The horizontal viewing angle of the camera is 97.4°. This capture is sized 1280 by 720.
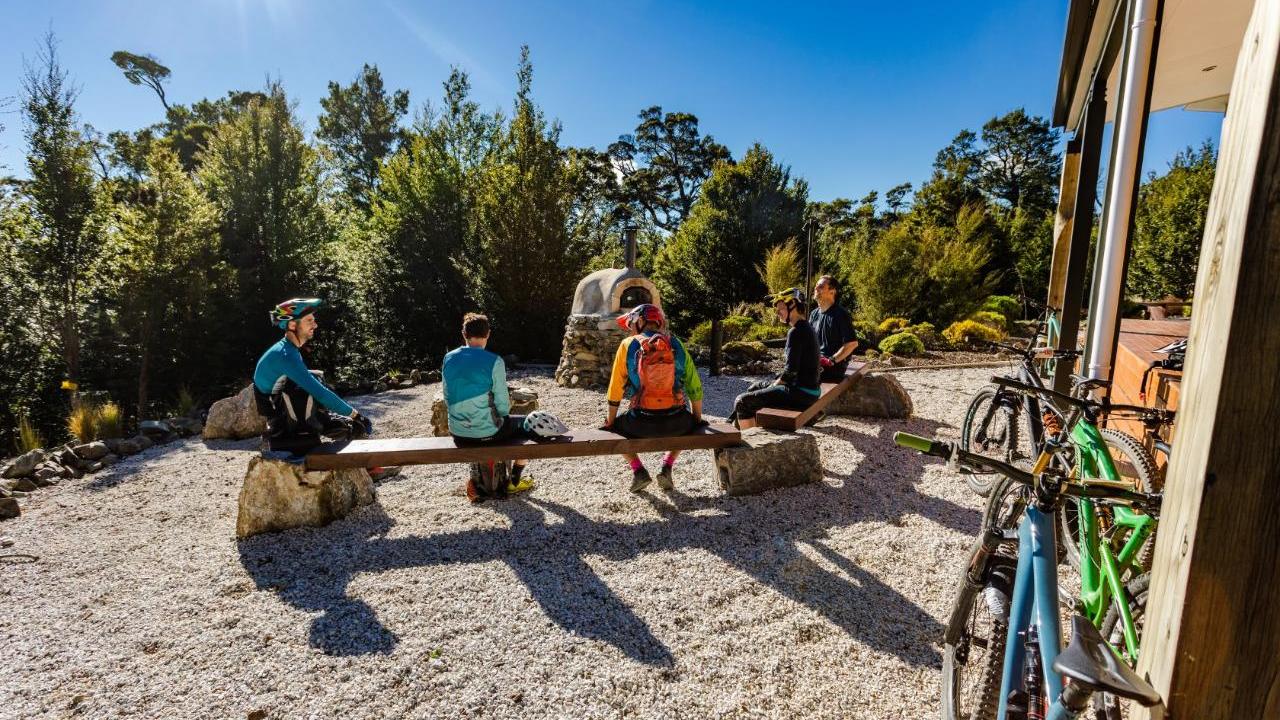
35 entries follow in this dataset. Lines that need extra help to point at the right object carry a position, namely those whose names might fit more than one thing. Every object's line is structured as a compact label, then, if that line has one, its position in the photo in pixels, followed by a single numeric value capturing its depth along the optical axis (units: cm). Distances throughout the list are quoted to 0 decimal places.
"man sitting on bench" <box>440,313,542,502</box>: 394
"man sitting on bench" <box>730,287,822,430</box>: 450
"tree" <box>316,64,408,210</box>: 2636
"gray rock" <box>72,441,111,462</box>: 607
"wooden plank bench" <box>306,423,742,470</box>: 380
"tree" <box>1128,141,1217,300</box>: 1110
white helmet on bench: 413
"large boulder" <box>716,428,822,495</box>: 434
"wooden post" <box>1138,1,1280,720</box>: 89
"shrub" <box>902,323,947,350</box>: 1214
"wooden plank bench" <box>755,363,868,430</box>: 451
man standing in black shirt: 552
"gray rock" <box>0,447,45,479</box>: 548
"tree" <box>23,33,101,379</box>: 852
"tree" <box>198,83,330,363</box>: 1251
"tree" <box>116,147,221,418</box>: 946
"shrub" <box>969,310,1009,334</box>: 1419
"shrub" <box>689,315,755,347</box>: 1184
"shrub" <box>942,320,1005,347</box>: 1202
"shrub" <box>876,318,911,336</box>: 1323
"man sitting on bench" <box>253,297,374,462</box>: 370
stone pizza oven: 877
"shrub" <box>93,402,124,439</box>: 719
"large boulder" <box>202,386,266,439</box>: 707
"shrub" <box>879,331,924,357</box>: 1077
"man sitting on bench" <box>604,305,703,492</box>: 419
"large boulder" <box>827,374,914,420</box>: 659
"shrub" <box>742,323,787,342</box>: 1217
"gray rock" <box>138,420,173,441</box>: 716
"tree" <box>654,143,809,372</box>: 1811
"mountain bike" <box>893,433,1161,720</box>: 108
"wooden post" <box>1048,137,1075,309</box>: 627
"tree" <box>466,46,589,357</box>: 1259
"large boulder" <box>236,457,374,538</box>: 389
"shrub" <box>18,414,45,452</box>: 668
